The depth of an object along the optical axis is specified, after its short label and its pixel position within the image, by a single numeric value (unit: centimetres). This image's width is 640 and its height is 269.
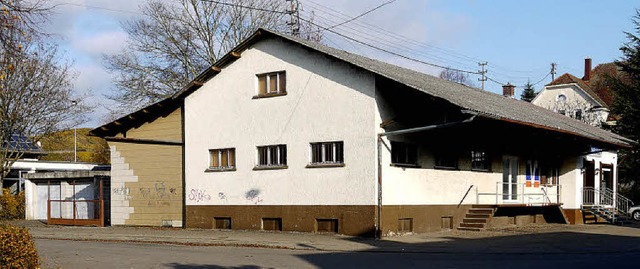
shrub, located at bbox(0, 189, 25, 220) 3728
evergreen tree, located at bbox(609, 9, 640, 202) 3731
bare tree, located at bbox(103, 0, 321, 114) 4316
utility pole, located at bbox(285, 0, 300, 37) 4362
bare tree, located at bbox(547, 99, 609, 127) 5565
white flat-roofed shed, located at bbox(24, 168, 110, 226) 3134
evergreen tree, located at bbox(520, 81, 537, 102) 7031
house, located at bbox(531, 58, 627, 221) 3278
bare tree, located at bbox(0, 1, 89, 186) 3797
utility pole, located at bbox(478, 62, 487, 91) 6744
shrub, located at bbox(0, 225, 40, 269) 1102
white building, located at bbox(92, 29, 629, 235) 2197
